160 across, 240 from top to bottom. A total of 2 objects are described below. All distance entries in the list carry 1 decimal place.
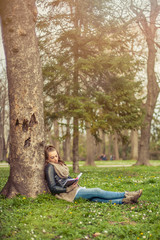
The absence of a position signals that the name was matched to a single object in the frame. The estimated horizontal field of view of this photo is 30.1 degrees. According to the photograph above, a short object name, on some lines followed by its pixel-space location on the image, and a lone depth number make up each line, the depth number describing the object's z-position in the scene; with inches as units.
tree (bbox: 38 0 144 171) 572.7
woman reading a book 259.0
